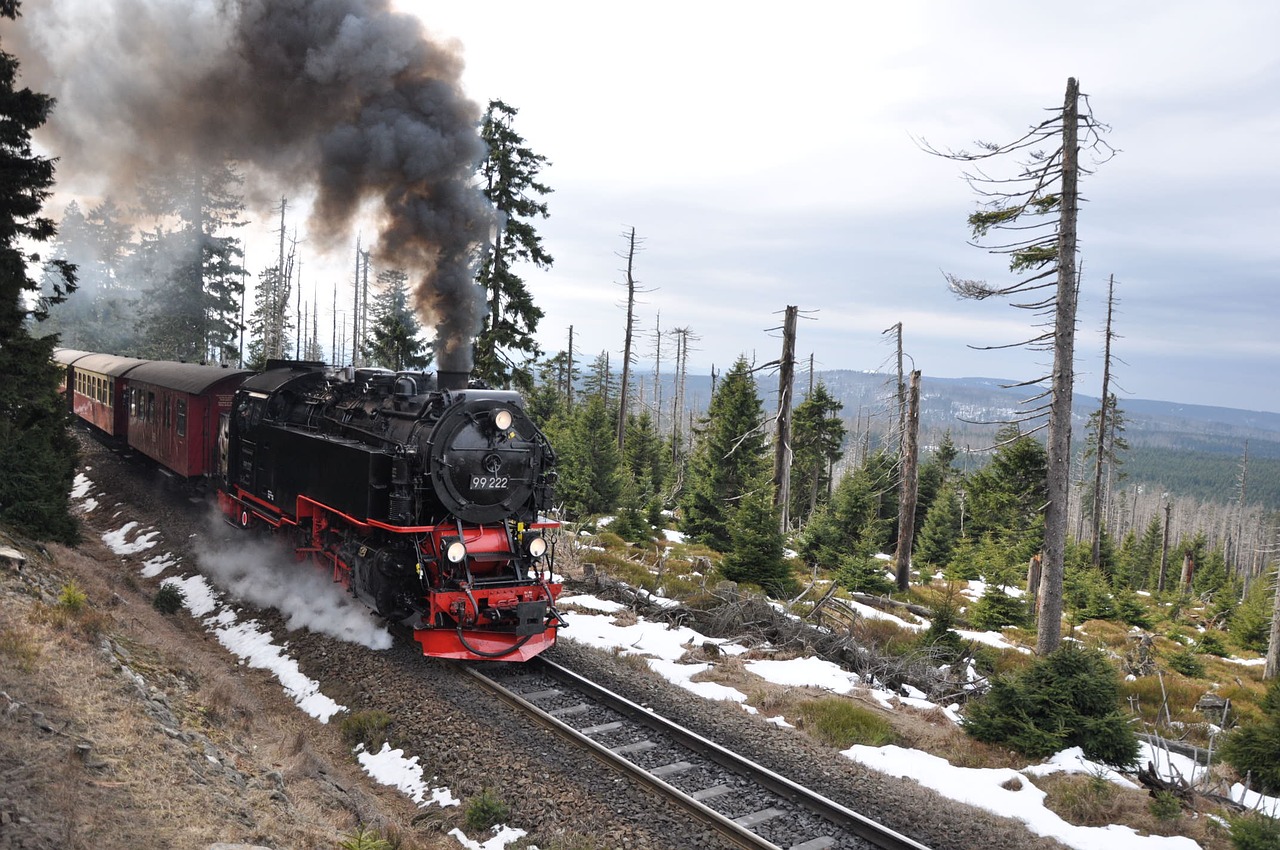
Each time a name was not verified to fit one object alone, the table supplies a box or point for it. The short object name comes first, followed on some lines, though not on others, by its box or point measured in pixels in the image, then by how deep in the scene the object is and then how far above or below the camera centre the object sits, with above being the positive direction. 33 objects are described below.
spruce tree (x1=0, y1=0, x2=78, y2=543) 11.56 +0.13
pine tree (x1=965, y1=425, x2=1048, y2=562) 13.50 -1.33
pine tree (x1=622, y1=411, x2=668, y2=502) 33.66 -2.61
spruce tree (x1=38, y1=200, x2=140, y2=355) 54.34 +7.09
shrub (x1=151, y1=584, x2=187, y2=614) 12.55 -3.80
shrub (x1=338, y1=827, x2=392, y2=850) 5.16 -3.22
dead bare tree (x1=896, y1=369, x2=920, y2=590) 20.67 -2.18
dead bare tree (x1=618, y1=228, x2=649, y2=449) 31.83 +3.71
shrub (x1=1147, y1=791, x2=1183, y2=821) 6.51 -3.37
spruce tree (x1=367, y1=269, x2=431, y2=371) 27.57 +1.52
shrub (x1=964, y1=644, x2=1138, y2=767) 7.87 -3.20
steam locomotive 9.34 -1.60
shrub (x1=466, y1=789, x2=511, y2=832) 6.31 -3.56
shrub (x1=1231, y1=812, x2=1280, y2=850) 5.53 -3.04
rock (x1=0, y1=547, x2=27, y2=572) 9.45 -2.42
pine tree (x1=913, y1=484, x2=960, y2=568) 29.78 -5.12
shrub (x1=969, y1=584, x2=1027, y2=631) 18.80 -5.02
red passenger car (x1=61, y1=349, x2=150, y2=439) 22.22 -0.66
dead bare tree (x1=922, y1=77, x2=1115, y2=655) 12.12 +1.70
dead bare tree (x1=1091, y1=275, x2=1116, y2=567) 29.20 -1.42
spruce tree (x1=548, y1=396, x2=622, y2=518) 25.00 -2.56
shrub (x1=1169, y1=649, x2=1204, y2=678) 16.73 -5.48
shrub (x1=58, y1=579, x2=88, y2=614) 8.79 -2.73
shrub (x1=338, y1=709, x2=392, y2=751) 8.02 -3.75
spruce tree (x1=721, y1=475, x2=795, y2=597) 15.26 -2.97
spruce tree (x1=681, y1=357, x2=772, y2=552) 22.50 -2.01
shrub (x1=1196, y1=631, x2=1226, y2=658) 21.69 -6.51
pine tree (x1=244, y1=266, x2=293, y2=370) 34.53 +3.36
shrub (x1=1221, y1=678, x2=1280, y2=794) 7.77 -3.43
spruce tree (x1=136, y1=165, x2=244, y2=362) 40.56 +5.43
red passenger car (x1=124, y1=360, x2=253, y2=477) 16.42 -0.85
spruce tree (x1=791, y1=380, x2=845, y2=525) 32.28 -1.23
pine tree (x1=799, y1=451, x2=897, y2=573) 22.50 -3.75
